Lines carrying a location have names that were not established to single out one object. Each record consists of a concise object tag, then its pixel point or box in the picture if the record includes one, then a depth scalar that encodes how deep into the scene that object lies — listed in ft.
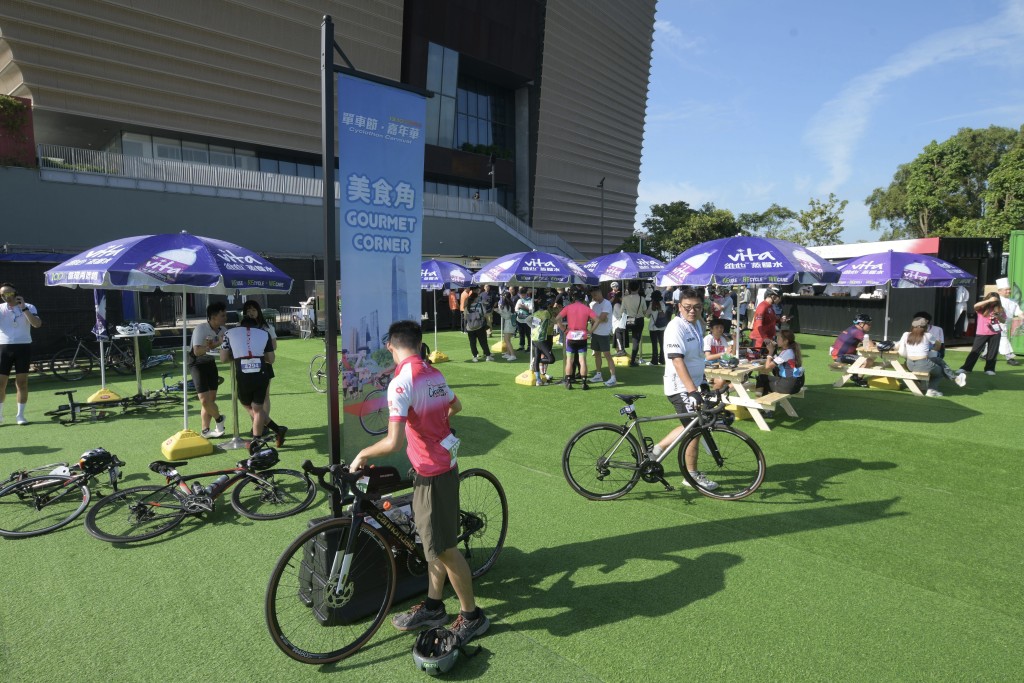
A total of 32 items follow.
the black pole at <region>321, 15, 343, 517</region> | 11.33
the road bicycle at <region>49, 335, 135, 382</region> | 41.34
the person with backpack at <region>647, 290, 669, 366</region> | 43.93
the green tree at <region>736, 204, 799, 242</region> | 151.53
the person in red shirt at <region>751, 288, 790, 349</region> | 32.63
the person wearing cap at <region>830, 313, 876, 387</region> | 34.94
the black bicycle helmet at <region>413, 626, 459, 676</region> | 9.52
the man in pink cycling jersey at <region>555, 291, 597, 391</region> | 34.60
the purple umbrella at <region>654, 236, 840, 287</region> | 24.11
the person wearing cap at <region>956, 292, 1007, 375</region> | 35.17
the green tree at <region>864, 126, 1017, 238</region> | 119.44
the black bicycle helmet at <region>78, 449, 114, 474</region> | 16.33
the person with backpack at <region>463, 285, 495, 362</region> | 46.83
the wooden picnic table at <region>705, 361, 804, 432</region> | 25.75
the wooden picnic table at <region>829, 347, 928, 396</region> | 32.45
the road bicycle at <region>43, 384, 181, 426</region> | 26.89
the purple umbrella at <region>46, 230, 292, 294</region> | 20.08
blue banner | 12.99
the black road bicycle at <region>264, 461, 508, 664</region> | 9.98
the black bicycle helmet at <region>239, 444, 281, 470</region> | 16.16
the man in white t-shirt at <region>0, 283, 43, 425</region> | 24.67
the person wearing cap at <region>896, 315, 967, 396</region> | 31.99
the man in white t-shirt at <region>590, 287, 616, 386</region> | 36.35
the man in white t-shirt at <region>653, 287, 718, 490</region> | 16.99
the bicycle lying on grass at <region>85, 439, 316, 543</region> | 15.16
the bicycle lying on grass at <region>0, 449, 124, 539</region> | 15.71
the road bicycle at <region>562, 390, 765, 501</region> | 16.94
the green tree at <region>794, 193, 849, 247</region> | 126.52
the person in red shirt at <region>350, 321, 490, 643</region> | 9.79
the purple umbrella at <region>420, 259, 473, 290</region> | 49.21
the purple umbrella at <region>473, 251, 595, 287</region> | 37.93
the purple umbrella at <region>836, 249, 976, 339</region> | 30.81
